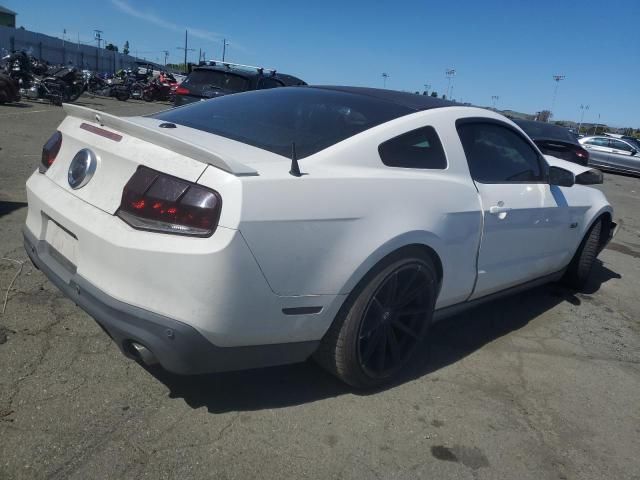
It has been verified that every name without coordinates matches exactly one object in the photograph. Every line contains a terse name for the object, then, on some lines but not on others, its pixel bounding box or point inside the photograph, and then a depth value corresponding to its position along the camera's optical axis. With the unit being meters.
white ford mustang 2.15
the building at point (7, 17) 72.87
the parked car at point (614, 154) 19.94
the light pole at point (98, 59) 49.35
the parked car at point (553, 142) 11.46
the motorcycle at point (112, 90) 22.70
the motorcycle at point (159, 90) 25.83
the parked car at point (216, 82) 12.09
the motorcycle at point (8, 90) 14.06
